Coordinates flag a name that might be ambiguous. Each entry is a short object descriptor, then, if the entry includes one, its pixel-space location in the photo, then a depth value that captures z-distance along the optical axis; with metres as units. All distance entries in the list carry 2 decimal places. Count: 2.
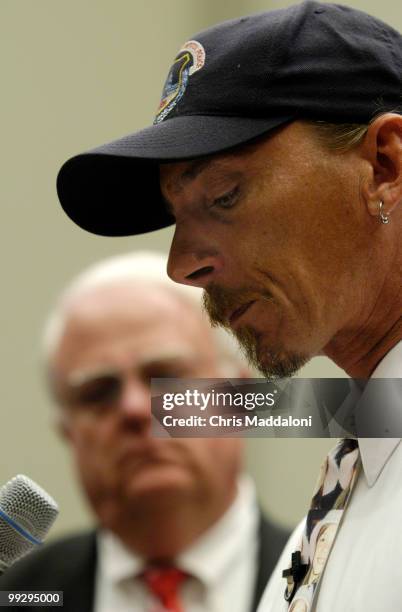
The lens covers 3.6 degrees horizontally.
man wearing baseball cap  3.66
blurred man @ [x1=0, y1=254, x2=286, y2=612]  4.14
